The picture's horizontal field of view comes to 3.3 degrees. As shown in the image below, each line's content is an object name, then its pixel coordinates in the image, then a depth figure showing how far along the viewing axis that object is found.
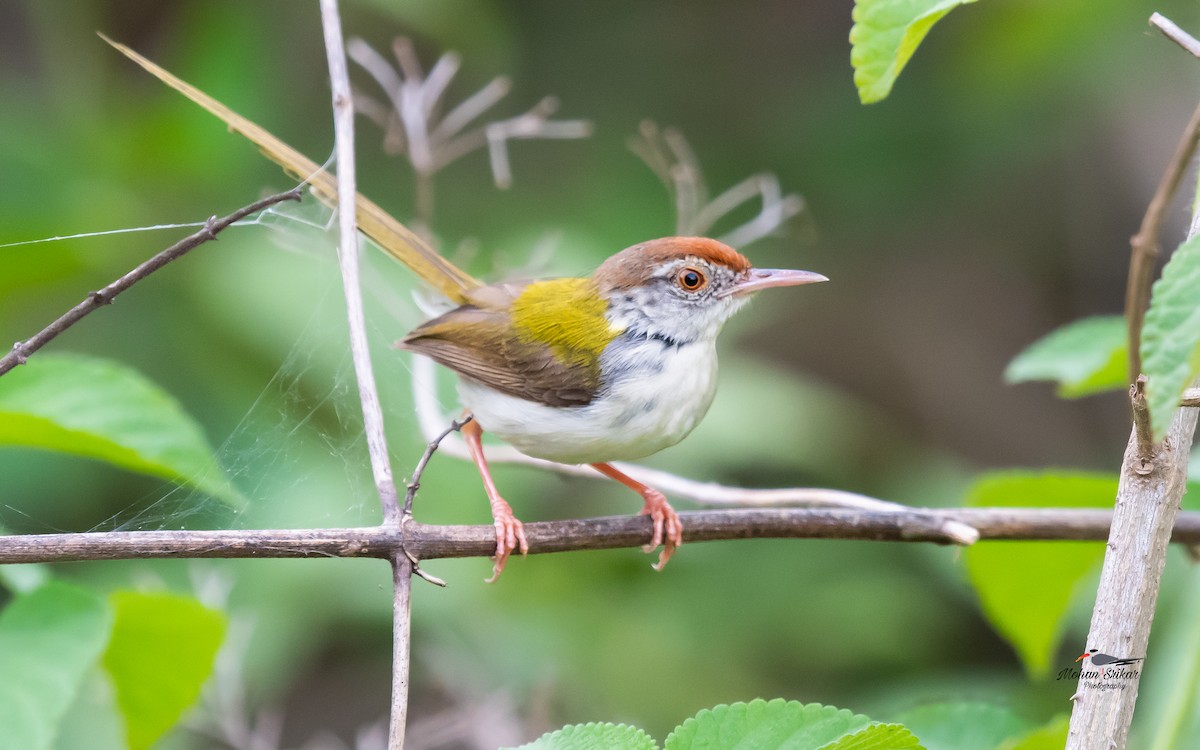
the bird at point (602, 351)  3.12
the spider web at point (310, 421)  3.11
